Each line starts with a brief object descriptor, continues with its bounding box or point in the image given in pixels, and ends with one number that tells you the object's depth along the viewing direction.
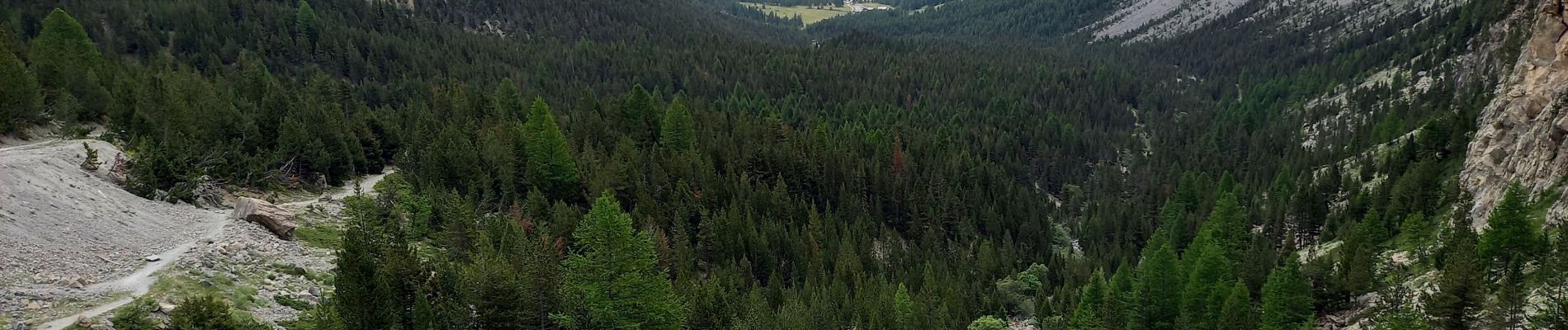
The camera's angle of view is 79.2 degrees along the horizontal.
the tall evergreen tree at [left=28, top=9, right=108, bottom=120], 57.03
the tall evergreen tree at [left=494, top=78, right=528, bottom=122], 97.96
